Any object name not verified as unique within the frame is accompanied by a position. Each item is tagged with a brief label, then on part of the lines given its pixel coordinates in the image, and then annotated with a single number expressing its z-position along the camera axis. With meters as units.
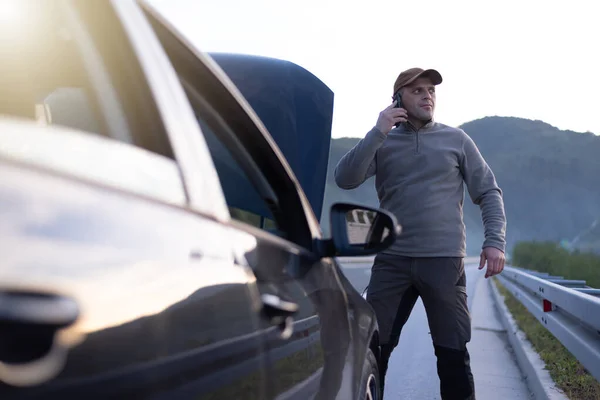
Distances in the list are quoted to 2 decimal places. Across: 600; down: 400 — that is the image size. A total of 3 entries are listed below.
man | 4.50
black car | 0.87
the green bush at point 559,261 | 21.29
